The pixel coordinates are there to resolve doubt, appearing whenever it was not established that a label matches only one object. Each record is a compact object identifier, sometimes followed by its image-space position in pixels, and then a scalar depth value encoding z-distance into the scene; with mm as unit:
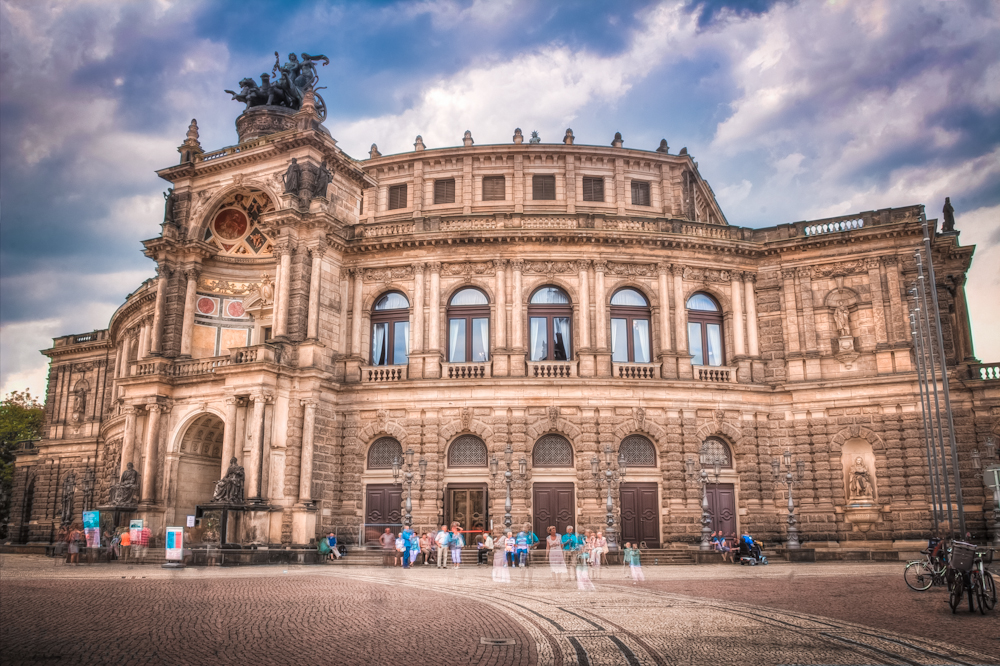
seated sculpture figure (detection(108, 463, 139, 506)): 35438
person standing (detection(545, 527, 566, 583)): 21875
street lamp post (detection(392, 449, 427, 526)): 32781
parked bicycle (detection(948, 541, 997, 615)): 14273
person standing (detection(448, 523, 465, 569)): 28484
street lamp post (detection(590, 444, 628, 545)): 33500
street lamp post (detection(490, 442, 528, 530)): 34281
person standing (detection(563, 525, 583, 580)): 23844
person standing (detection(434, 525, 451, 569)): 28250
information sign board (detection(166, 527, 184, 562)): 27688
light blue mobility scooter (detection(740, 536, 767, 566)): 30203
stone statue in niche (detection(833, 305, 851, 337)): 37281
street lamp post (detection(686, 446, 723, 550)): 32562
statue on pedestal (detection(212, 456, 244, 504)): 32219
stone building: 34719
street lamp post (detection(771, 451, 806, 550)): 32500
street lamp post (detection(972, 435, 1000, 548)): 27088
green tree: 68188
